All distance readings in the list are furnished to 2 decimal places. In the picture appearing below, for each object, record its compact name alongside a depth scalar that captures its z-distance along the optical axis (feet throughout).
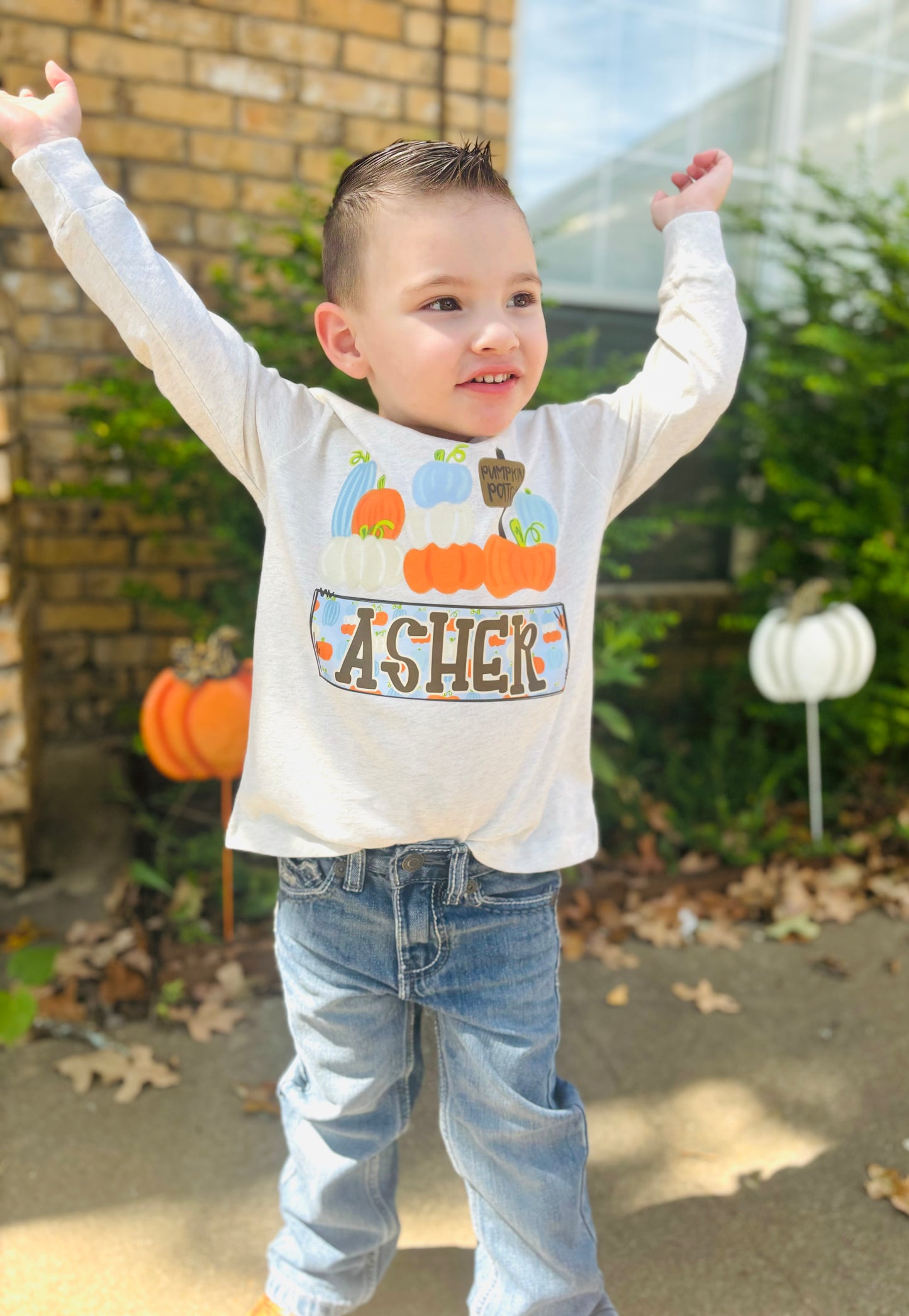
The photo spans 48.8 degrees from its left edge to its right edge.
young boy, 4.30
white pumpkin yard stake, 10.61
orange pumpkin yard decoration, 8.39
